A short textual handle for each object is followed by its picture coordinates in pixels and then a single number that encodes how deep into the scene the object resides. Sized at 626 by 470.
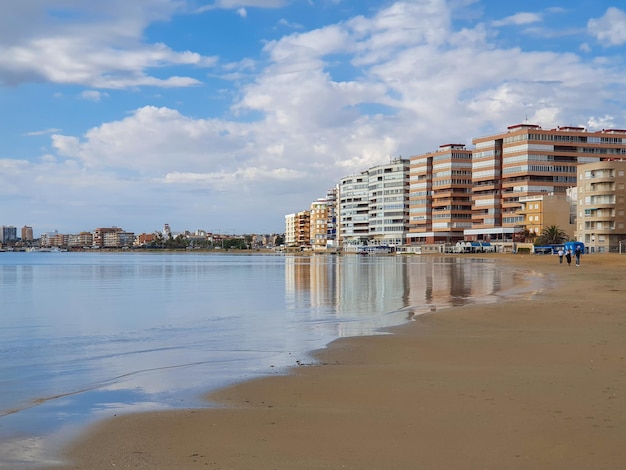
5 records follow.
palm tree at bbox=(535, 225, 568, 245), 116.31
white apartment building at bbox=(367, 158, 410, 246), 192.62
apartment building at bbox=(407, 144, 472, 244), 165.12
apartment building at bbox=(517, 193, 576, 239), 126.69
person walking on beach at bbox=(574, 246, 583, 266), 69.12
